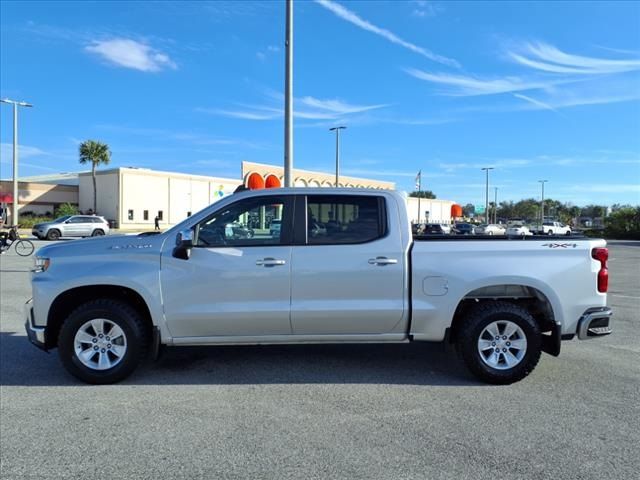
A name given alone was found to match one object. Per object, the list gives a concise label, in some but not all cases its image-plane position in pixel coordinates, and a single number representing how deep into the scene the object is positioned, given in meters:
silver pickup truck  4.90
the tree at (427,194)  142.98
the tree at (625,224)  51.50
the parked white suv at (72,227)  32.28
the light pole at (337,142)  41.56
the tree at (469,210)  146.80
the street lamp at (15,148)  36.66
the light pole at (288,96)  13.33
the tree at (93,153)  59.28
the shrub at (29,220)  48.90
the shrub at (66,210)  55.19
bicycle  18.87
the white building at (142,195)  56.09
